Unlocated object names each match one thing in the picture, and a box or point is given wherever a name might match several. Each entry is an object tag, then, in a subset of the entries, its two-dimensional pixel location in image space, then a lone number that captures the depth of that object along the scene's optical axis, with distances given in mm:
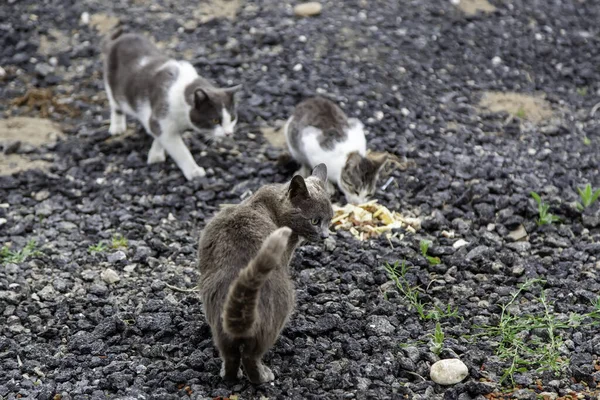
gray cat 7820
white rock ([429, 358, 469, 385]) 9258
